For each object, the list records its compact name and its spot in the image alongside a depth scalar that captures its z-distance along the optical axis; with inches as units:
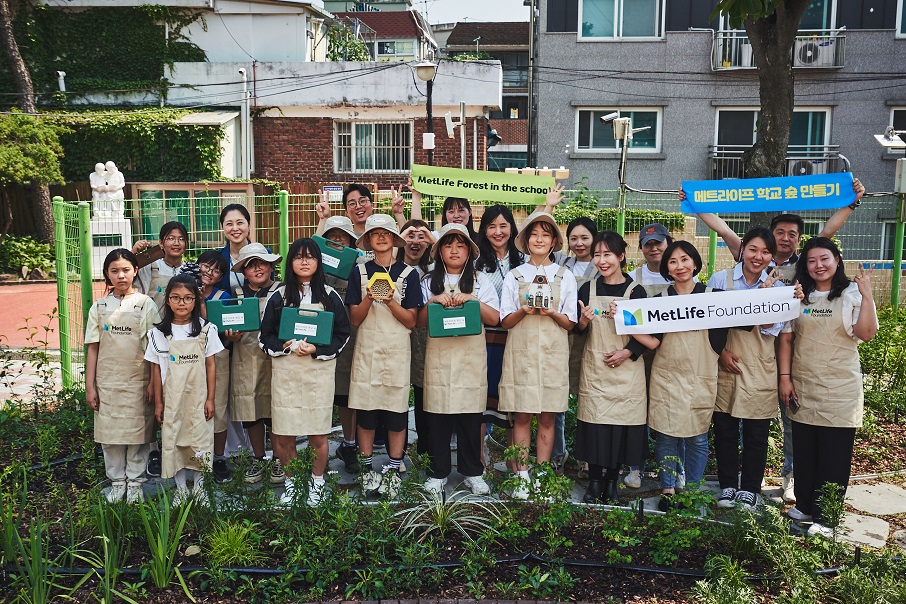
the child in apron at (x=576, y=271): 229.8
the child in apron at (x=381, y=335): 214.8
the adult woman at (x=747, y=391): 209.2
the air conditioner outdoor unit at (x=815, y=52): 880.3
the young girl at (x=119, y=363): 210.7
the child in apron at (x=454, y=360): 214.5
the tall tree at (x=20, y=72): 797.9
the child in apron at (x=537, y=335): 213.8
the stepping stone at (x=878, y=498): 220.5
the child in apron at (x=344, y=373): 233.8
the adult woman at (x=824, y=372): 197.2
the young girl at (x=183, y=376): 205.9
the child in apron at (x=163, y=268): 233.5
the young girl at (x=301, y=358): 210.1
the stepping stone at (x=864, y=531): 199.2
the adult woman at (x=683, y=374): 207.8
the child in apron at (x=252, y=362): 222.7
